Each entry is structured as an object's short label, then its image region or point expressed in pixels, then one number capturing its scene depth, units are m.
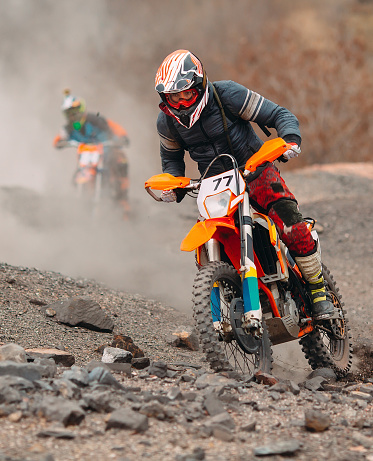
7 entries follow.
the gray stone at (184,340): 12.52
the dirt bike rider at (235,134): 10.05
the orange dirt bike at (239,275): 9.34
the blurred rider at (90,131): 28.69
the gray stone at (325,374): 11.45
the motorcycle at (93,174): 28.55
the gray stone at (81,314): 12.27
